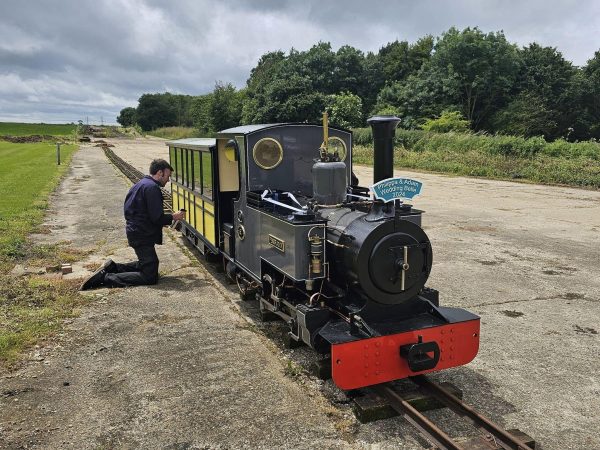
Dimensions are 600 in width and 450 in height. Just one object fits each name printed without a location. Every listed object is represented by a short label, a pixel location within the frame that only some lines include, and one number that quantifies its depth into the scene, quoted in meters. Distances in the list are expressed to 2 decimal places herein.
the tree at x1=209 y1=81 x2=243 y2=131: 59.70
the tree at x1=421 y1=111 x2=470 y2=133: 39.22
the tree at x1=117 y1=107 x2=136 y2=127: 132.77
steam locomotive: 4.37
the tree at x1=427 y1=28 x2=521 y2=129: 45.22
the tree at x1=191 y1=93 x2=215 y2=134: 60.94
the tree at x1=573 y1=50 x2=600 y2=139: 45.38
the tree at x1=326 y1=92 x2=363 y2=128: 44.71
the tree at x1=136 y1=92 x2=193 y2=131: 117.81
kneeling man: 7.56
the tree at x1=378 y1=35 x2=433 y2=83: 62.28
